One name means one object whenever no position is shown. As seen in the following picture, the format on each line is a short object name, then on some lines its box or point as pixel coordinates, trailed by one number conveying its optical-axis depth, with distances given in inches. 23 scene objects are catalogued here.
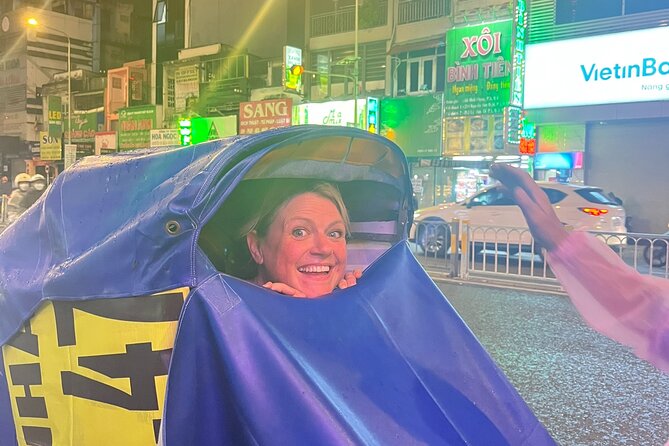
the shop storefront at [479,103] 855.1
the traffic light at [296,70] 853.8
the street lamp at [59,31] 1338.0
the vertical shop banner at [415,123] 979.3
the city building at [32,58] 1829.5
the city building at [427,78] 884.6
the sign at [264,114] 1084.5
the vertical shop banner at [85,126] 1643.5
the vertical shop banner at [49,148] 1615.4
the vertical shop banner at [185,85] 1364.4
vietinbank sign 625.6
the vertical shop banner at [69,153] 1275.8
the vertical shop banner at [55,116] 1739.7
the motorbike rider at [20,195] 484.4
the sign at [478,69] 861.8
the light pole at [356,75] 920.3
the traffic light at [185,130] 1049.1
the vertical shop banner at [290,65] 864.9
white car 450.6
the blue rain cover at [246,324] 64.1
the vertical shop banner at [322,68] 1155.3
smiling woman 97.3
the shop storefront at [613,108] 636.1
